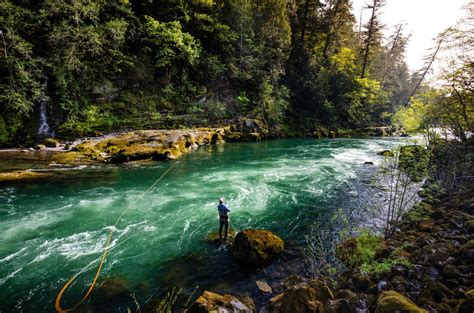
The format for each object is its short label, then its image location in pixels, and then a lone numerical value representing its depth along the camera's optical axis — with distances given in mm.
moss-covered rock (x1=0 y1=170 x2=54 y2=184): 10469
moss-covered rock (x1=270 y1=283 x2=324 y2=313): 3543
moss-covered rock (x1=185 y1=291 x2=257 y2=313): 3797
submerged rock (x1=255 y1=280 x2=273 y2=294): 4977
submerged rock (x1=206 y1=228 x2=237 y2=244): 6879
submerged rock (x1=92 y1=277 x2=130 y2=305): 4727
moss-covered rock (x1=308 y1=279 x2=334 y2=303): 3912
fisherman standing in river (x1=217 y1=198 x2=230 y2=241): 6562
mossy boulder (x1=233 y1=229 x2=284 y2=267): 5757
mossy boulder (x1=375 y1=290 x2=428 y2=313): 2895
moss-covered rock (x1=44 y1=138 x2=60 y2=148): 16016
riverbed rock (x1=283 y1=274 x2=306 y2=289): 4825
